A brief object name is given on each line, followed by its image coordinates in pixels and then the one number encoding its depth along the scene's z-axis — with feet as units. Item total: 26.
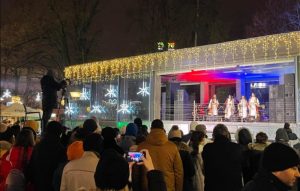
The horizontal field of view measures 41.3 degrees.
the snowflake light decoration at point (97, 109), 69.91
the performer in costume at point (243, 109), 57.31
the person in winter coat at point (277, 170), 9.14
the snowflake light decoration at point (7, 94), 126.56
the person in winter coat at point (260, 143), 19.93
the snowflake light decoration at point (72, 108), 76.05
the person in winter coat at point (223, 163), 17.65
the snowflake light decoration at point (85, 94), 73.55
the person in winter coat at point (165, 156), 16.20
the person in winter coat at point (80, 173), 13.47
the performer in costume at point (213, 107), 63.21
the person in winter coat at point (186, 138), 25.38
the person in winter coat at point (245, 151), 18.41
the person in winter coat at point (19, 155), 16.69
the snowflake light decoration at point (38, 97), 136.54
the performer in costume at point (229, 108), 60.49
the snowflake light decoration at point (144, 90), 61.21
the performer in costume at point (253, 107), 56.59
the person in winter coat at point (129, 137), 22.17
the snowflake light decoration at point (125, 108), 64.34
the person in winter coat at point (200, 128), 25.40
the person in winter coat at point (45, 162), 16.74
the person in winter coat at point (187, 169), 17.35
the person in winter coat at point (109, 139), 17.70
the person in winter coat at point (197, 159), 18.94
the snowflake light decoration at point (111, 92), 67.53
